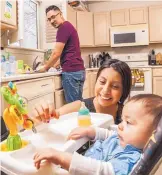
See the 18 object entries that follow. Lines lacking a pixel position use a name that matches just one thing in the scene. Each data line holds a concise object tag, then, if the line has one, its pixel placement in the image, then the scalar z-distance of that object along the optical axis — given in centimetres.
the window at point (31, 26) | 344
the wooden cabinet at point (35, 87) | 203
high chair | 48
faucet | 324
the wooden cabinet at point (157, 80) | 423
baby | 63
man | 257
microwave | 455
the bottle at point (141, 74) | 422
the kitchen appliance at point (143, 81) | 420
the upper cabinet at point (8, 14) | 218
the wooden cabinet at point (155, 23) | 450
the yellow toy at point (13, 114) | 65
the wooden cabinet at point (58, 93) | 268
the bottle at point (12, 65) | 233
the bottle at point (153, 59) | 454
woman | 125
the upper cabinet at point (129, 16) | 459
